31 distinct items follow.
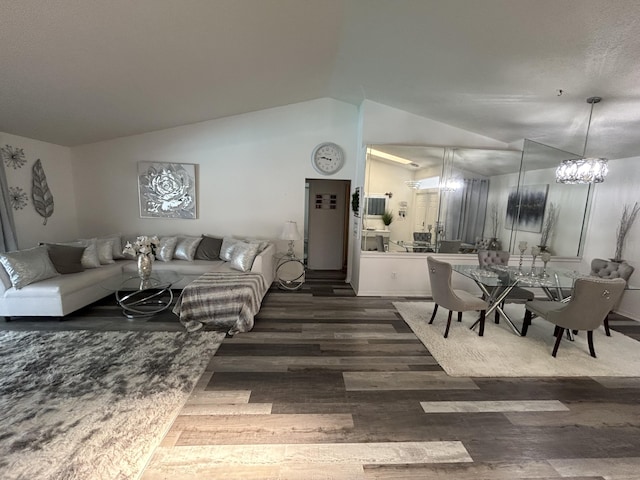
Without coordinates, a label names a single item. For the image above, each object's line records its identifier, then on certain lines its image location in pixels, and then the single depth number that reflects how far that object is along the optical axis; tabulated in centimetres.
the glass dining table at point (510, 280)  321
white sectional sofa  327
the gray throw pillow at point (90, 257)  399
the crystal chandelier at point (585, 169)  289
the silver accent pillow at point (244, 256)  416
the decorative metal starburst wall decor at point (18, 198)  399
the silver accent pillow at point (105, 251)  432
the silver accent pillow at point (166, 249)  465
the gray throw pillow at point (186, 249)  473
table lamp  491
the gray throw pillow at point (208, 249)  483
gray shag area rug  165
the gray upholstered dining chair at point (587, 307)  269
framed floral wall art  509
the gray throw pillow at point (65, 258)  371
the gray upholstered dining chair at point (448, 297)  326
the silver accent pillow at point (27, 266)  326
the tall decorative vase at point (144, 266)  351
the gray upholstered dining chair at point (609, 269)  380
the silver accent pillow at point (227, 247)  474
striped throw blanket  333
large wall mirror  462
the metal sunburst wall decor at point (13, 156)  389
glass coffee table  363
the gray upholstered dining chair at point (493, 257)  427
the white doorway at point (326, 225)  623
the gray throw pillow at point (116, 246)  456
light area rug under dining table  270
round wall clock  521
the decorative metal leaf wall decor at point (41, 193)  431
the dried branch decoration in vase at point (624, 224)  411
